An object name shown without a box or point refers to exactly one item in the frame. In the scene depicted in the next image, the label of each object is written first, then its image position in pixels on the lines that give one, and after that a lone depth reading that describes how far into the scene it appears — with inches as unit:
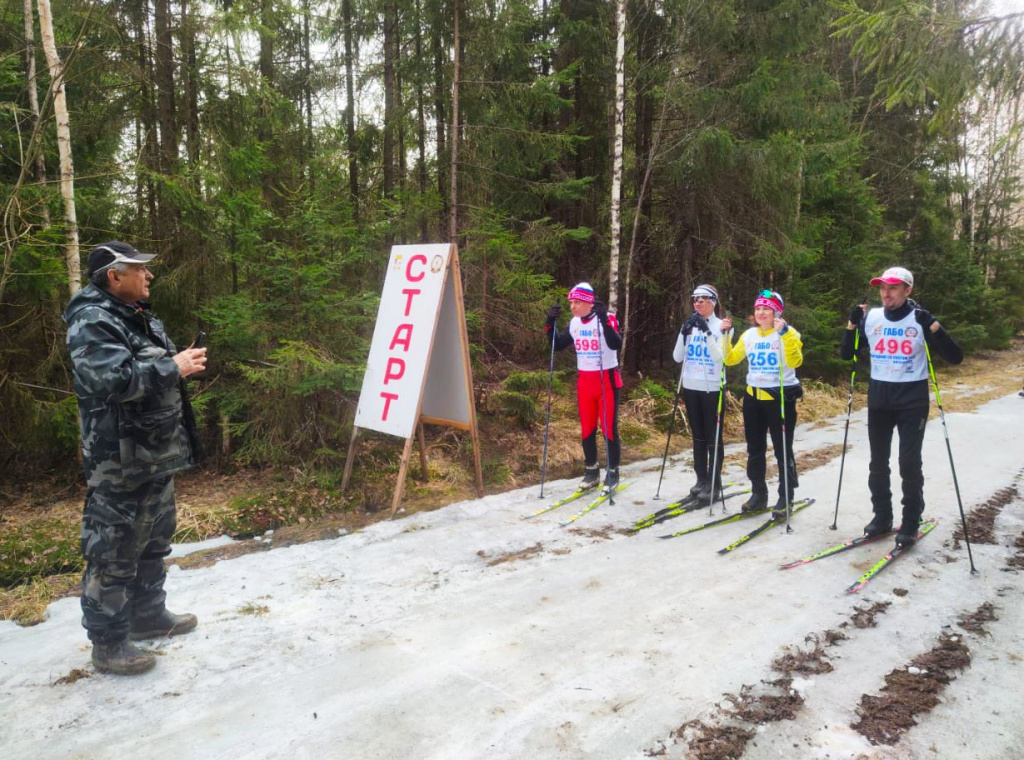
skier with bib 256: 210.2
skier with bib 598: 236.1
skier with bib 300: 225.9
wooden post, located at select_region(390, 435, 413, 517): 212.7
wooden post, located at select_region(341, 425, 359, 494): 230.8
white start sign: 216.8
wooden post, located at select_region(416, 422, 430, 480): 240.2
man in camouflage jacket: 111.4
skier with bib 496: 179.5
